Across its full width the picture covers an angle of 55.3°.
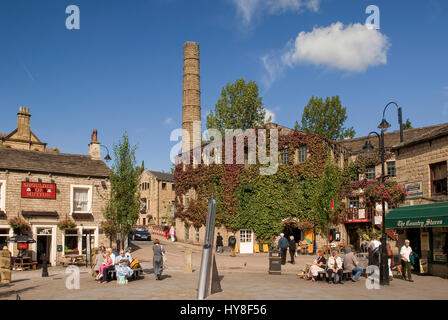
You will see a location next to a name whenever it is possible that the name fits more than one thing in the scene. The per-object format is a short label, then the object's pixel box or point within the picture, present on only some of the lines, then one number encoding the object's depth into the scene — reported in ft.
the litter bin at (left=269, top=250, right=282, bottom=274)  62.90
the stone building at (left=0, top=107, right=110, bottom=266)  78.12
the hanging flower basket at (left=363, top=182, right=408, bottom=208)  62.35
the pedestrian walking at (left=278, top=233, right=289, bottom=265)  73.03
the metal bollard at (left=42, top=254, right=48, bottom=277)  62.55
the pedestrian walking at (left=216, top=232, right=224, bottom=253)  101.45
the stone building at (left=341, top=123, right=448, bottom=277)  58.13
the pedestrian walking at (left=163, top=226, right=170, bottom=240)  141.38
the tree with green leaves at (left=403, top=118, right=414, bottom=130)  160.30
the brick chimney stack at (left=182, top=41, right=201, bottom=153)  153.17
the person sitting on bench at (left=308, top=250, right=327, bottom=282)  53.78
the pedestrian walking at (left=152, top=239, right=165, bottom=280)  55.72
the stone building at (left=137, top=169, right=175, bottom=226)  184.55
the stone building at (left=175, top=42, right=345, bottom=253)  109.70
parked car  134.51
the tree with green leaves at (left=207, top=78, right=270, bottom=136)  162.40
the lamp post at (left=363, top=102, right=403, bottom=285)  49.92
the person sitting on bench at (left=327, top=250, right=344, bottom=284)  51.72
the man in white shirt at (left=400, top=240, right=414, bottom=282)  54.05
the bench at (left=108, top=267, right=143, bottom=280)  55.57
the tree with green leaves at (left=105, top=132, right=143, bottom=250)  72.69
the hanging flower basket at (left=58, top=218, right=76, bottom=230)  81.05
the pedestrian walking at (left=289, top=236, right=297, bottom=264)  77.05
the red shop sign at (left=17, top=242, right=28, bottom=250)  73.92
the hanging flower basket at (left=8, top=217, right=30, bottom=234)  76.07
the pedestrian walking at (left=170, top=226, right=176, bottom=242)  129.29
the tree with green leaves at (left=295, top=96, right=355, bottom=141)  166.71
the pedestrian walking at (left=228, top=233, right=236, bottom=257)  96.40
